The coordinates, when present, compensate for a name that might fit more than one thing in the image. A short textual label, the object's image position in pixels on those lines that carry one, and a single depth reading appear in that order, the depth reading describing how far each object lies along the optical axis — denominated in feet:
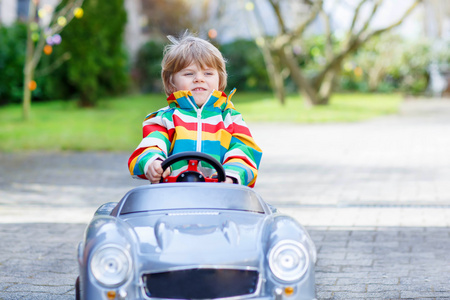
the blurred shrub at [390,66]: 111.45
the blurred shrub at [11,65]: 73.82
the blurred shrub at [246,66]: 108.27
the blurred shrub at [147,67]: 110.32
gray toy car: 8.80
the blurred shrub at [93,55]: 67.41
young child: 11.75
